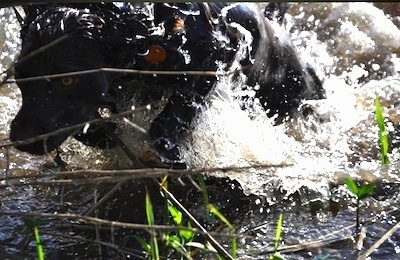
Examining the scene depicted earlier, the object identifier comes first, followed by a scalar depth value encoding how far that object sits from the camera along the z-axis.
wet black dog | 2.89
